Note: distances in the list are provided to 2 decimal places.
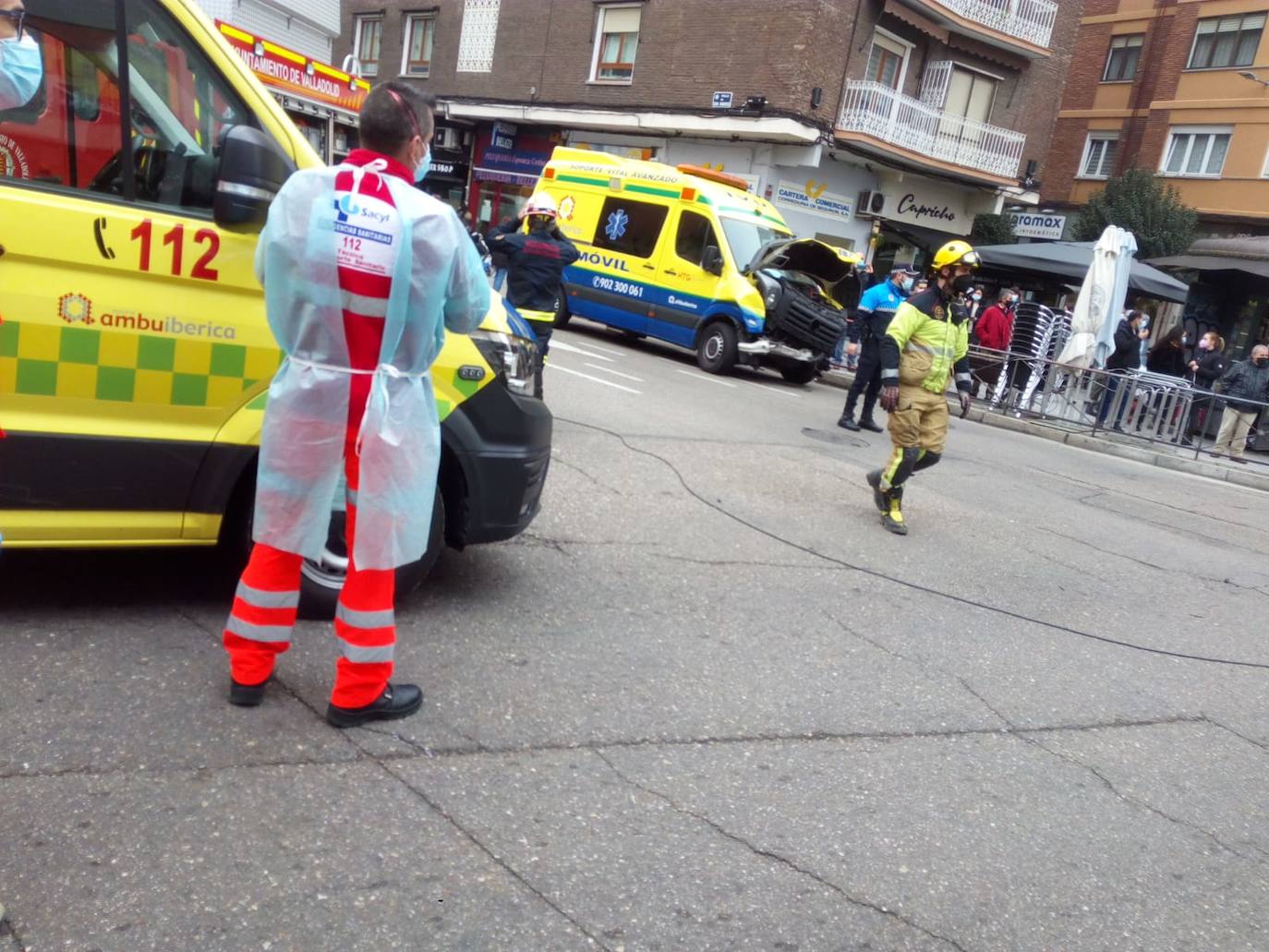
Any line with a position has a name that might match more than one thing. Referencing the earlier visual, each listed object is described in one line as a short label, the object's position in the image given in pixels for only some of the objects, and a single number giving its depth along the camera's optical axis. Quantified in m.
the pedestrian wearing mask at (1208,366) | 15.57
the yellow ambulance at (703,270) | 14.44
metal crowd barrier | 14.16
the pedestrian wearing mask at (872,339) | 11.33
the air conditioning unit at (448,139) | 29.55
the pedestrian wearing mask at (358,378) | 2.97
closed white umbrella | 15.06
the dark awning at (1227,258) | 21.00
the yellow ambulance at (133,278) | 3.26
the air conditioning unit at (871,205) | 24.84
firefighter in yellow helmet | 6.76
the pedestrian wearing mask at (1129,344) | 16.72
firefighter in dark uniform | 8.46
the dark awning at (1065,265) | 17.48
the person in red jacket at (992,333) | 16.09
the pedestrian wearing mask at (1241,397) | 13.99
